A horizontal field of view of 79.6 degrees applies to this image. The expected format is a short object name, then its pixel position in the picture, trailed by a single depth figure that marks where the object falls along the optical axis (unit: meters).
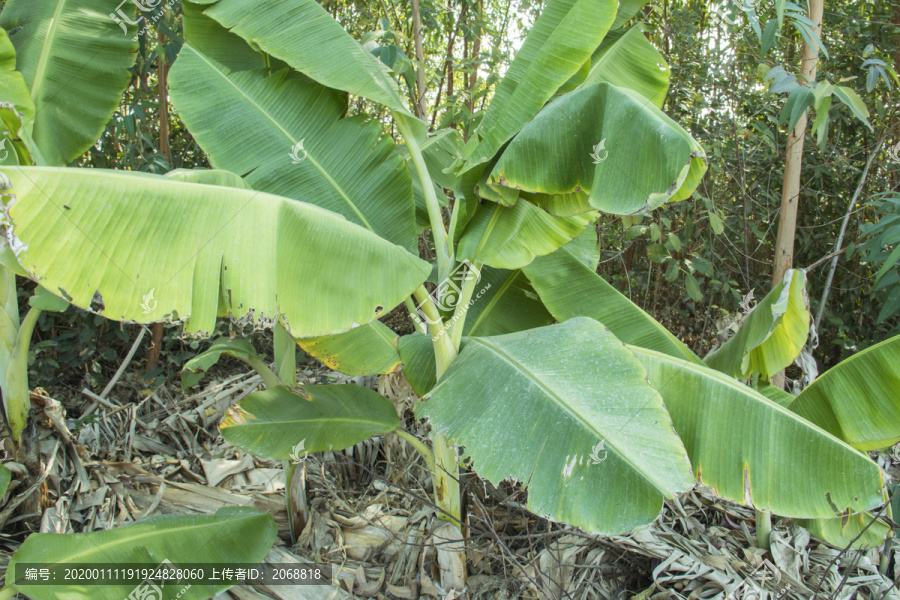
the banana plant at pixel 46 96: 2.26
